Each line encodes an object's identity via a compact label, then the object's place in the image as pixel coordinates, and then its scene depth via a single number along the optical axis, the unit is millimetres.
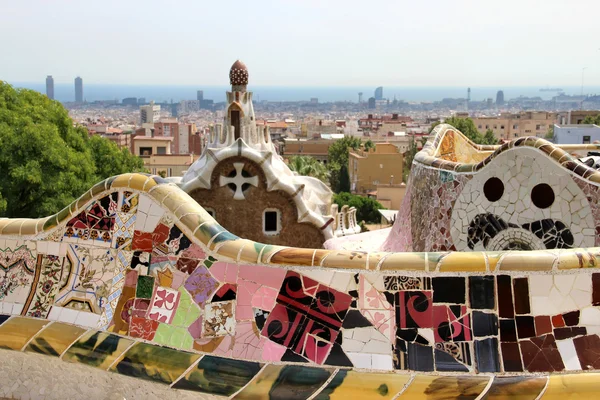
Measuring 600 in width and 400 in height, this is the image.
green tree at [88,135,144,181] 17688
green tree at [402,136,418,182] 52478
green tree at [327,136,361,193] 57625
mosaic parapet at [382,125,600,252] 7402
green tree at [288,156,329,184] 33469
